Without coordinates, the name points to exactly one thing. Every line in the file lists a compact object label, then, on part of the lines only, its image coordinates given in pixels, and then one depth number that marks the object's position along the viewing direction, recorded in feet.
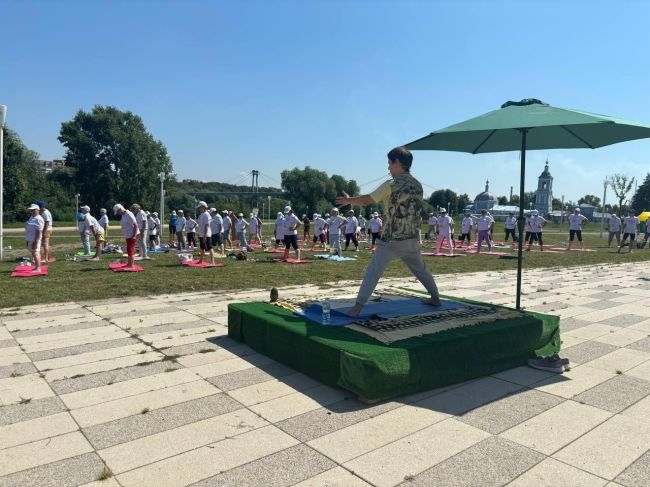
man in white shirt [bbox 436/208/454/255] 64.32
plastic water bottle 16.46
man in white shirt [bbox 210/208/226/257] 52.95
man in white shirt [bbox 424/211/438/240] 86.57
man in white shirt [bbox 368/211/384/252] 71.92
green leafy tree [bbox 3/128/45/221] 144.77
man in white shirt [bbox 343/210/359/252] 67.26
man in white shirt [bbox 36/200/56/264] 42.39
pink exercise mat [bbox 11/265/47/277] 37.19
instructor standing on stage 16.90
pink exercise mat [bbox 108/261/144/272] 41.22
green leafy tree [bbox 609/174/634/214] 229.80
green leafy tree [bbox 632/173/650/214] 278.87
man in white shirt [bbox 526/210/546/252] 72.64
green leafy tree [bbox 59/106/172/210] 196.44
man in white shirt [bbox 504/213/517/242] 89.03
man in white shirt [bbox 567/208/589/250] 71.20
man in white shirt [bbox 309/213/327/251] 72.41
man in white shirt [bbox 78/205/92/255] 49.63
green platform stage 12.69
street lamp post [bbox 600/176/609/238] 128.38
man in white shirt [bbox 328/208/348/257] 58.44
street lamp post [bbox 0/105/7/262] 50.11
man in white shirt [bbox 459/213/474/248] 82.28
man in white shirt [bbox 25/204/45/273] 37.99
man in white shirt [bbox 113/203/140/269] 41.81
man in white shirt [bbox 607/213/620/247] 83.51
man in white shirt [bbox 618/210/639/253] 76.23
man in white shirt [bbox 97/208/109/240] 57.88
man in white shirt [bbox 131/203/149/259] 52.02
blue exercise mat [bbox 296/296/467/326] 16.89
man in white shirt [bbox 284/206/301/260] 52.70
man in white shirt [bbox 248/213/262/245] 75.51
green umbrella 15.55
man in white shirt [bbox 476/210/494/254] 70.23
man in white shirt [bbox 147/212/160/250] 64.59
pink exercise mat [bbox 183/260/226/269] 46.38
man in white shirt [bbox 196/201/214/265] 46.91
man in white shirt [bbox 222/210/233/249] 63.49
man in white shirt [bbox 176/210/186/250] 65.51
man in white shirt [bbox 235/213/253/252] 64.20
